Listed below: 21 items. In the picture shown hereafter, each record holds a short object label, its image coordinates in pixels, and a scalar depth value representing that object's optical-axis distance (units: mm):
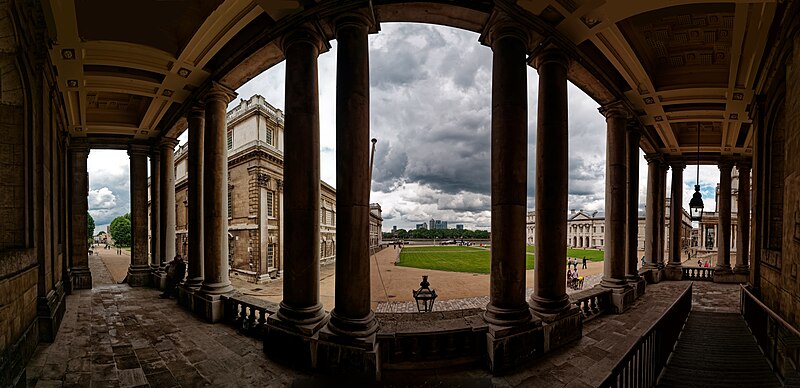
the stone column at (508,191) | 6074
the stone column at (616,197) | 10250
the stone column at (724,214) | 17172
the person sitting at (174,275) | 11523
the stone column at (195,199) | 9750
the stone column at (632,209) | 11902
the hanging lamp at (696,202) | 13062
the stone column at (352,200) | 5676
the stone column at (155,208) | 14531
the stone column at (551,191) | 6902
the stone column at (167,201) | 14125
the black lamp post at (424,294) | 9139
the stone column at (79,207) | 14008
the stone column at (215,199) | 8867
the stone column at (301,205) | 6125
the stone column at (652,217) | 16125
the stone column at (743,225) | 15953
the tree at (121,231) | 77375
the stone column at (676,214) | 17734
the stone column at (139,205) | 14836
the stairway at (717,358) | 4684
